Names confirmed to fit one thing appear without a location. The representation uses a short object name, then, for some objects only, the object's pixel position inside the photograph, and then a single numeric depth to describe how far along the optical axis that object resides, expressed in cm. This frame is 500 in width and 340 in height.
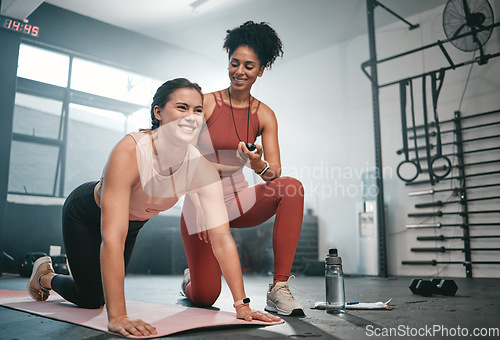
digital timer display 436
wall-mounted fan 343
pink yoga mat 136
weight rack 406
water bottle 170
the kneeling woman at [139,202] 126
